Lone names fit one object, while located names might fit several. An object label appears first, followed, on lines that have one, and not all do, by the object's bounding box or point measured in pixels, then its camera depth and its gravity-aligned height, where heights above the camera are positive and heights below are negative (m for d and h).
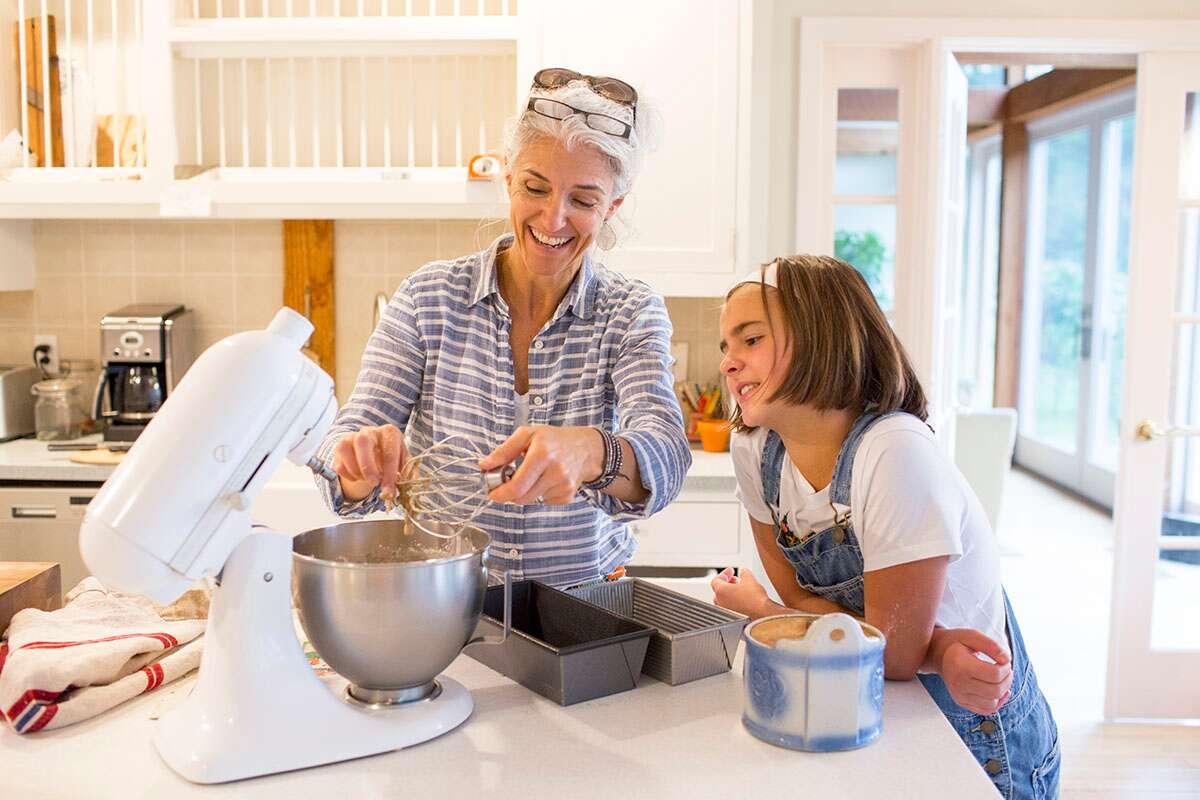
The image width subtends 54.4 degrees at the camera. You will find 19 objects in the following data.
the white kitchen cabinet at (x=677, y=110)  3.11 +0.52
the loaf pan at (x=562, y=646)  1.29 -0.40
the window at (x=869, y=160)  3.62 +0.56
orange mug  3.27 -0.37
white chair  5.54 -0.69
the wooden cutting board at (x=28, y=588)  1.46 -0.38
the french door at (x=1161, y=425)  3.50 -0.36
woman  1.62 -0.06
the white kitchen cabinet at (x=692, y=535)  3.03 -0.61
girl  1.36 -0.25
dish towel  1.21 -0.40
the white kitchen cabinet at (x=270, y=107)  3.13 +0.54
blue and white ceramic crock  1.17 -0.39
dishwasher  3.01 -0.58
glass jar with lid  3.34 -0.32
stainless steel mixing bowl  1.16 -0.32
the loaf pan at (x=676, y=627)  1.36 -0.40
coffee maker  3.28 -0.20
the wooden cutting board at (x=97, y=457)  3.02 -0.42
